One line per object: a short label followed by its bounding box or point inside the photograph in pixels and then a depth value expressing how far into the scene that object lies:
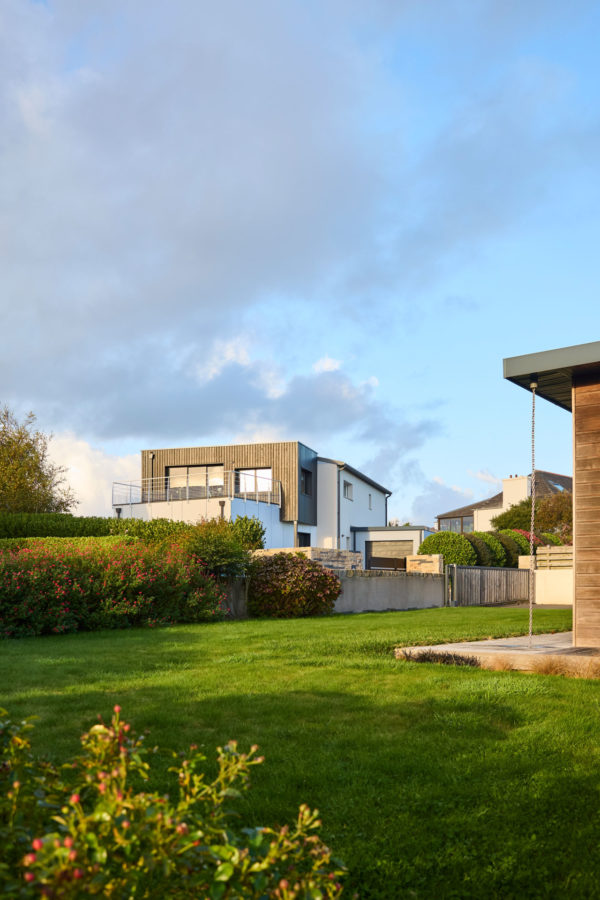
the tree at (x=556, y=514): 37.66
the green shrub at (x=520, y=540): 31.05
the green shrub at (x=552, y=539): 31.08
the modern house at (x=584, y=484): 8.34
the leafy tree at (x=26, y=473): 26.64
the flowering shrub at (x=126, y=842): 1.48
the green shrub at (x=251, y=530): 24.55
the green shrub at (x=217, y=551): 15.06
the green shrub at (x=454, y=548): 26.83
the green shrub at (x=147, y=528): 21.75
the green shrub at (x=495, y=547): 29.19
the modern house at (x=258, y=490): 31.28
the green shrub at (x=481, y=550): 27.64
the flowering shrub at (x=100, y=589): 11.45
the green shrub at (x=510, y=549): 30.06
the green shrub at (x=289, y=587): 15.84
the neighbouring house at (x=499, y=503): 50.94
